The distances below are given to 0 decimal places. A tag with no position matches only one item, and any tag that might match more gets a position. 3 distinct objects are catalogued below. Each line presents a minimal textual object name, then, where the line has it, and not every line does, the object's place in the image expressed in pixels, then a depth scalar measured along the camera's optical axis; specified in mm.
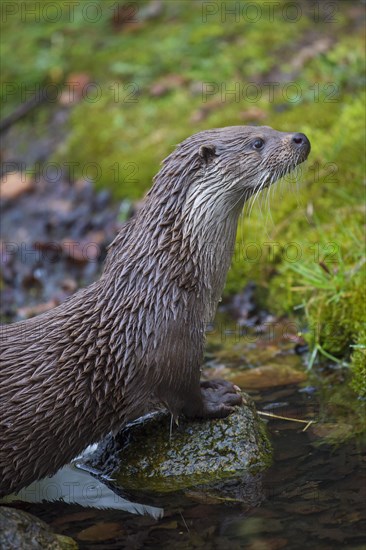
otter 7684
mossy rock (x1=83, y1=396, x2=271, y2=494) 7777
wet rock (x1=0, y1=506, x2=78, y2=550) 6461
